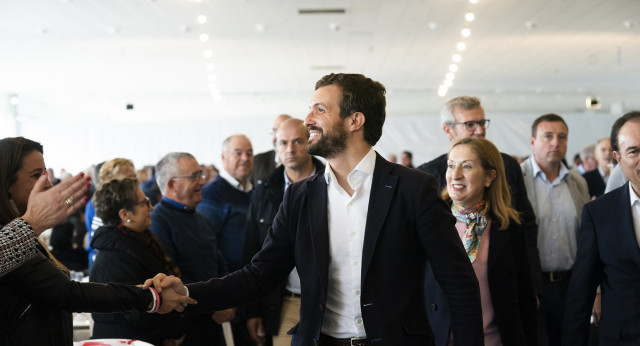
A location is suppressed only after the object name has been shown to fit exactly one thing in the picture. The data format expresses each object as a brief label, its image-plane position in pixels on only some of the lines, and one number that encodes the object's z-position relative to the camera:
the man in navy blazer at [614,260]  2.75
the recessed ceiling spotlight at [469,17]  10.77
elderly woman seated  3.20
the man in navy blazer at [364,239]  2.10
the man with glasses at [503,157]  3.81
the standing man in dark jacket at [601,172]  6.38
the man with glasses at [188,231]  3.77
